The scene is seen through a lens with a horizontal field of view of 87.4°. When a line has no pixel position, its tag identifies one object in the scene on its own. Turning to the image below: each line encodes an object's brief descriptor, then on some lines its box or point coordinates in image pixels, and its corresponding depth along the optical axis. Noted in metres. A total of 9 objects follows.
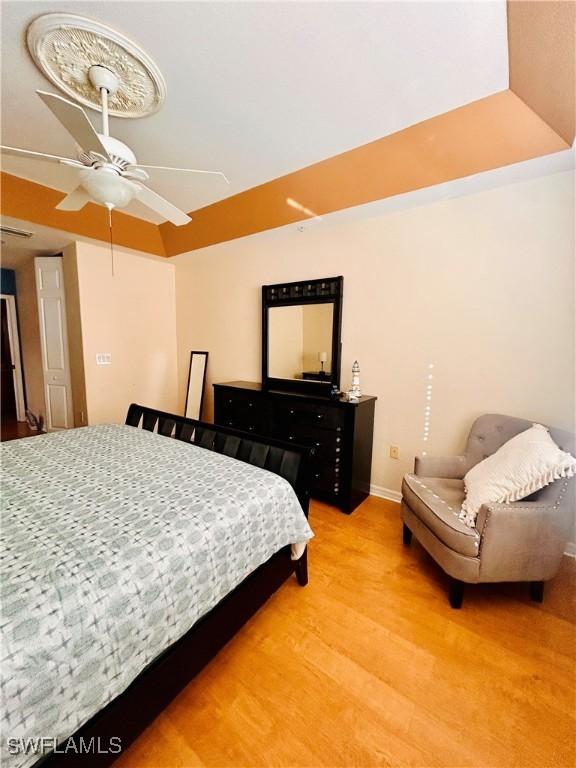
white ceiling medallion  1.29
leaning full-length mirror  3.91
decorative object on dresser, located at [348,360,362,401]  2.48
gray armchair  1.46
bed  0.72
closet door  3.56
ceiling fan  1.21
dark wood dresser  2.36
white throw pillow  1.46
